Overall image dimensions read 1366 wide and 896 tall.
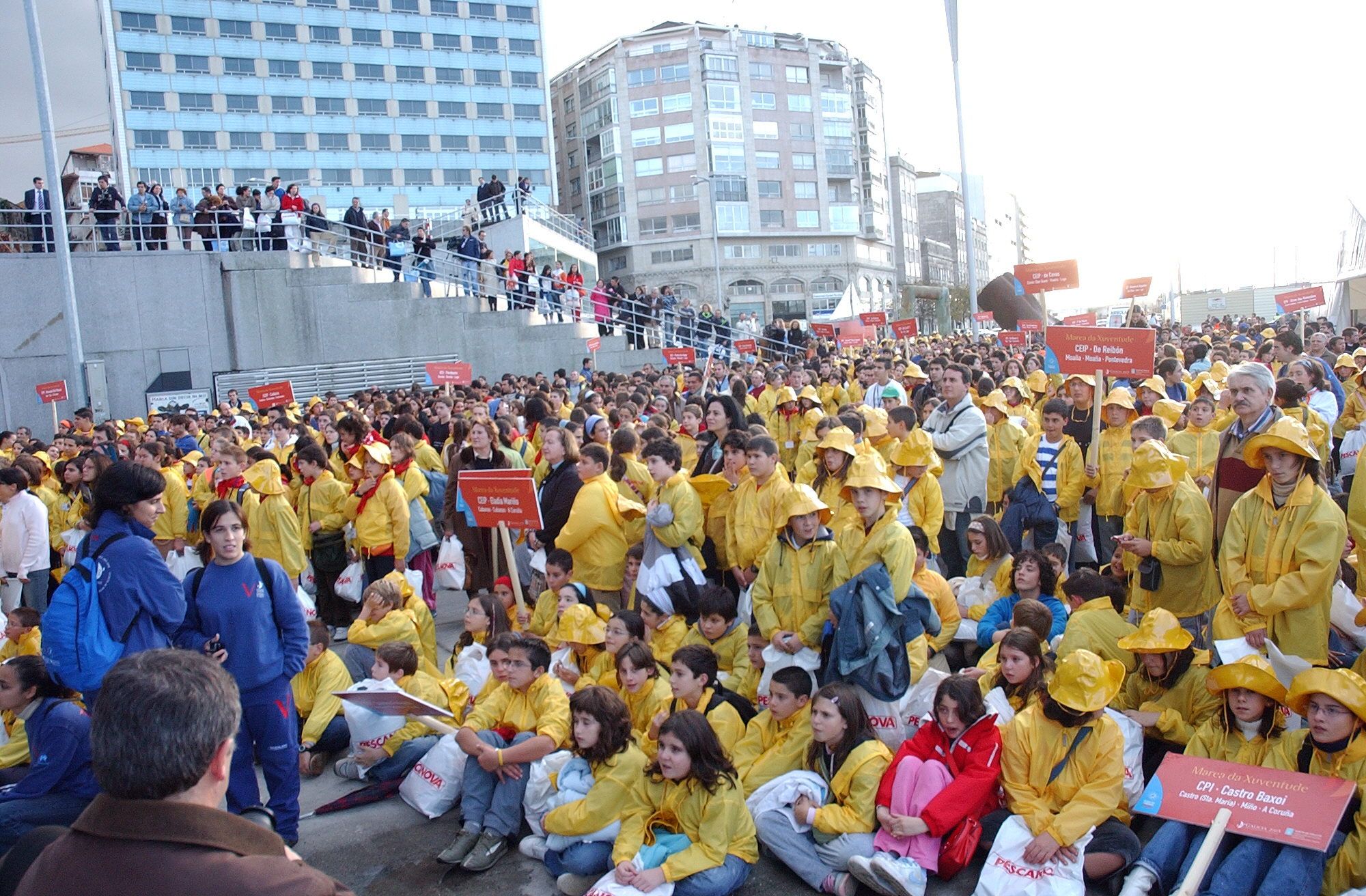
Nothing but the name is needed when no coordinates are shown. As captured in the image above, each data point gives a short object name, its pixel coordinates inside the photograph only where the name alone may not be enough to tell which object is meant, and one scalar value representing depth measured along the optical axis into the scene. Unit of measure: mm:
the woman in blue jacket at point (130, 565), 4523
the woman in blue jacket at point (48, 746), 4867
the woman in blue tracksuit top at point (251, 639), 4930
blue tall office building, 65250
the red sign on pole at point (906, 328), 24455
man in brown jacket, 1883
